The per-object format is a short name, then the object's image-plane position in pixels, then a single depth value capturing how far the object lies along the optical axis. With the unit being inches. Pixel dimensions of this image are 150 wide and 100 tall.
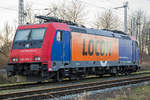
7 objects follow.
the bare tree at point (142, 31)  2178.4
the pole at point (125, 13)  1082.3
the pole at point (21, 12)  755.4
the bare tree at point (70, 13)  1432.2
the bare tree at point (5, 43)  1045.2
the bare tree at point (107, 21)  1665.8
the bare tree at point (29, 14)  1341.0
